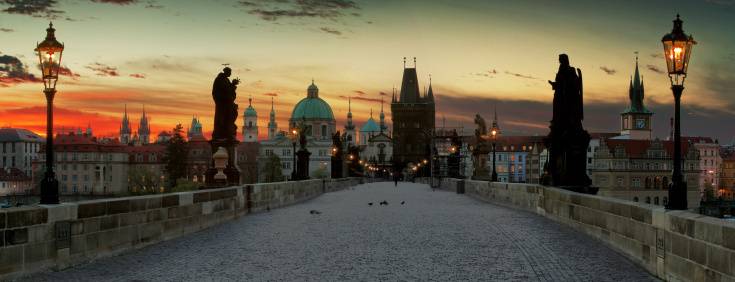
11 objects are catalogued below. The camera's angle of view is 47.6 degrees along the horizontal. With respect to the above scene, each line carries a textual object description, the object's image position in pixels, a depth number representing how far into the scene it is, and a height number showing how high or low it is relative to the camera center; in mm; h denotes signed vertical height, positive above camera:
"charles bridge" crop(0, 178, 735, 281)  10438 -1599
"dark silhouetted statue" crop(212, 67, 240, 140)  26406 +1555
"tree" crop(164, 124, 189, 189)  137125 -541
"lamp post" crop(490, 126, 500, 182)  43125 +1181
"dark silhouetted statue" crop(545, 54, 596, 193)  21891 +571
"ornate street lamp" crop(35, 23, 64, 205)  13305 +1440
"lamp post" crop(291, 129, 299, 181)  44162 +1090
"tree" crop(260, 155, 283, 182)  171375 -3092
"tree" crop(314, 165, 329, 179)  168750 -3555
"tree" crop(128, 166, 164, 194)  149025 -4905
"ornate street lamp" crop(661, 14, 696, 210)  12734 +1530
